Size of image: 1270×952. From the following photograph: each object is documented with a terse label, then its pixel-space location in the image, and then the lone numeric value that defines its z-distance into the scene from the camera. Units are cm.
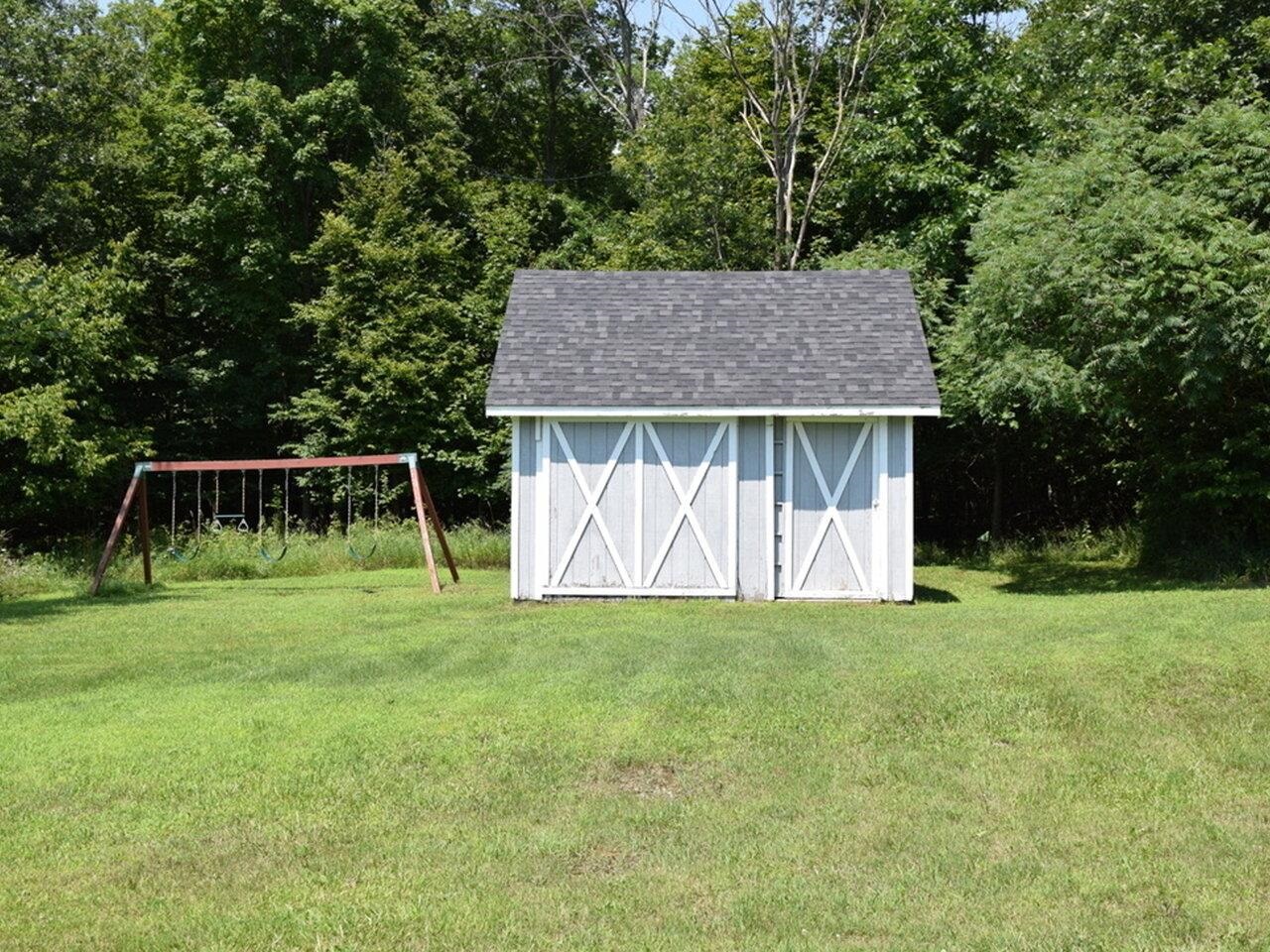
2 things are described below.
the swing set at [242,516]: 1936
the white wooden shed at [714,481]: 1753
